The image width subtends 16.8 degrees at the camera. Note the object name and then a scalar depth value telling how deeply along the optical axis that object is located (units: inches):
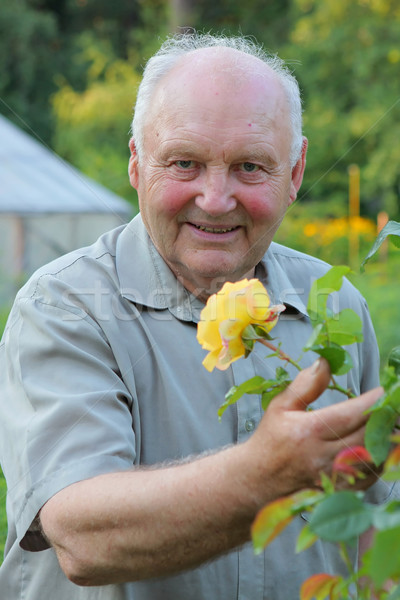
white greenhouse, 398.9
